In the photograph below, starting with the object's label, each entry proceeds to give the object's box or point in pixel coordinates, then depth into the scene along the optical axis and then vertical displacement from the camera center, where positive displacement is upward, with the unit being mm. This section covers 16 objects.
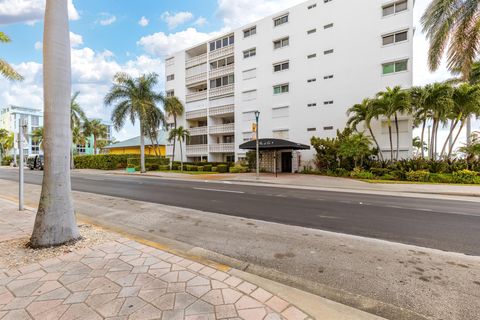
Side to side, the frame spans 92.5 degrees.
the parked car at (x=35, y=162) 36312 -46
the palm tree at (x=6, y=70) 11102 +4568
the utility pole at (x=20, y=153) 7484 +288
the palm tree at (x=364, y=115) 19594 +3768
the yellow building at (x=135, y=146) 44362 +2744
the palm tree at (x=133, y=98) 25734 +7178
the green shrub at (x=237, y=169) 26559 -1184
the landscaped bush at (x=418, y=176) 17328 -1497
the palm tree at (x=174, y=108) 31606 +7339
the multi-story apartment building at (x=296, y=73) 21453 +9667
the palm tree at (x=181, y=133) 29812 +3563
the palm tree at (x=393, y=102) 18047 +4405
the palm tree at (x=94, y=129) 42125 +6095
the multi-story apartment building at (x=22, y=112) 64250 +13314
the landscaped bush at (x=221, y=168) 27439 -1069
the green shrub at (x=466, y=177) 16172 -1527
